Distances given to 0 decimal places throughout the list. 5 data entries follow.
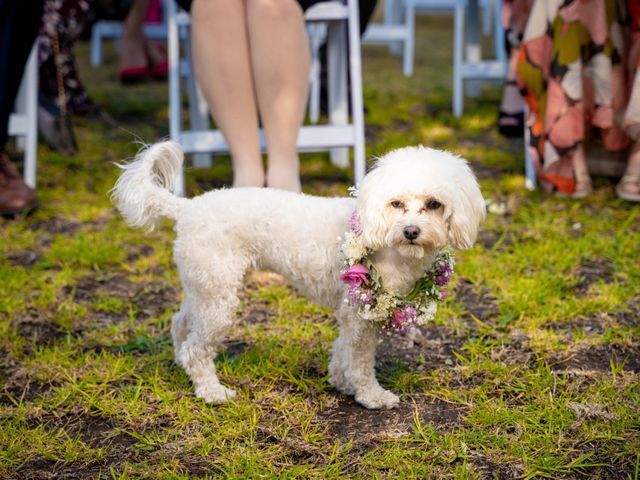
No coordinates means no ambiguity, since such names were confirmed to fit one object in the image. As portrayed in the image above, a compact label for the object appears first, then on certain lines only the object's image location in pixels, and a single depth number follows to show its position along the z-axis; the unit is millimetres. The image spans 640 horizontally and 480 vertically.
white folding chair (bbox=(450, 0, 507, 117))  5266
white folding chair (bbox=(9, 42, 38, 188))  3760
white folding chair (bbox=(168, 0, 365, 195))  3471
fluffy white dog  1779
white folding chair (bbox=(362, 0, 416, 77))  7293
